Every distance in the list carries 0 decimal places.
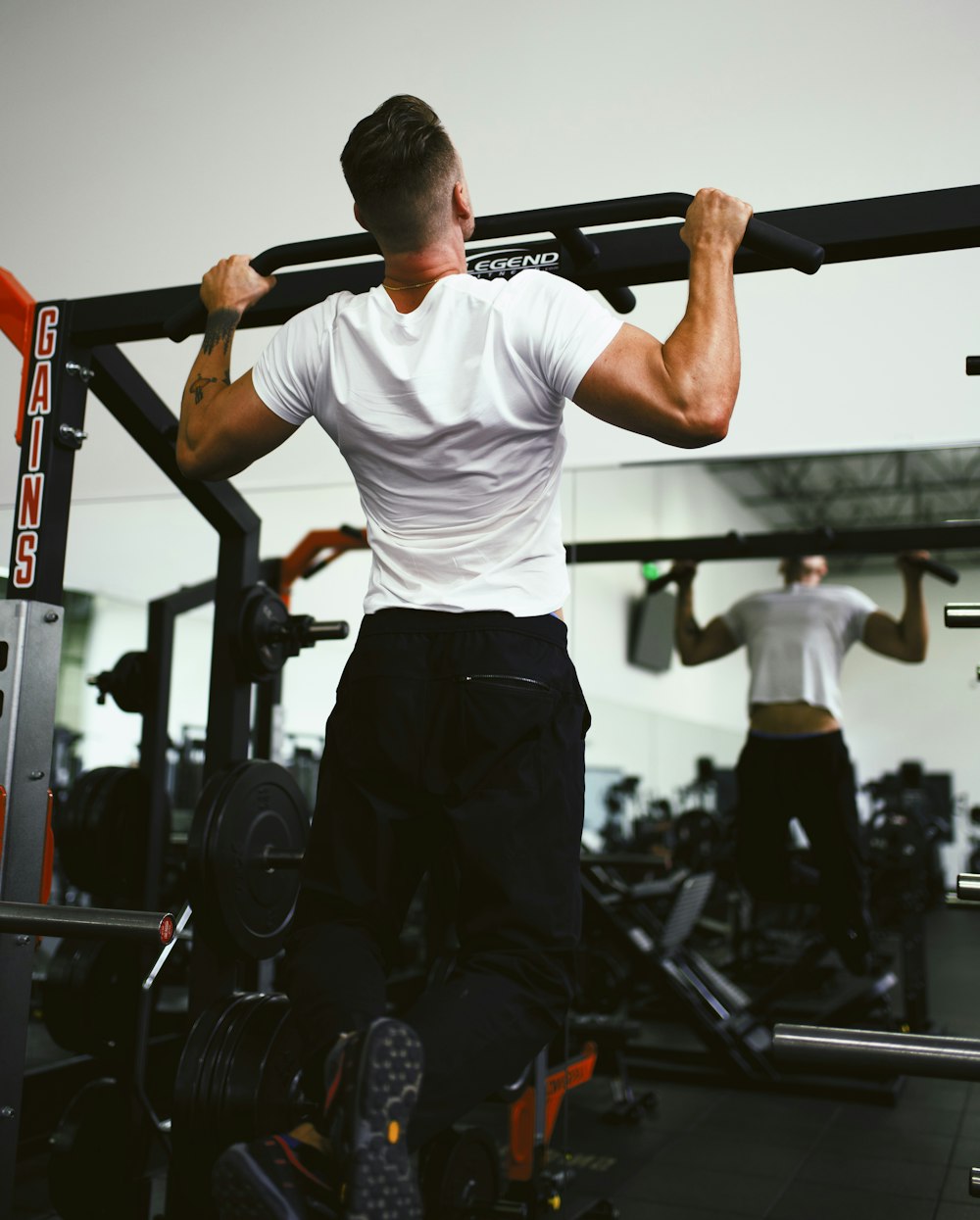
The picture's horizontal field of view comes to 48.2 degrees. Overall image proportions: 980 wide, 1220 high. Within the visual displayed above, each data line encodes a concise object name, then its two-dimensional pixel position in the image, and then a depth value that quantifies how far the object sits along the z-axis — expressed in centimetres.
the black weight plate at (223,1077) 176
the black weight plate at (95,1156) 210
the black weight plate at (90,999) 232
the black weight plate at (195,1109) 177
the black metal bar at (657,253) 156
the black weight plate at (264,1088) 175
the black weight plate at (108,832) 242
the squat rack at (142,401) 156
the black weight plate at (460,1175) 195
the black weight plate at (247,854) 192
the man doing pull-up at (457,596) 112
